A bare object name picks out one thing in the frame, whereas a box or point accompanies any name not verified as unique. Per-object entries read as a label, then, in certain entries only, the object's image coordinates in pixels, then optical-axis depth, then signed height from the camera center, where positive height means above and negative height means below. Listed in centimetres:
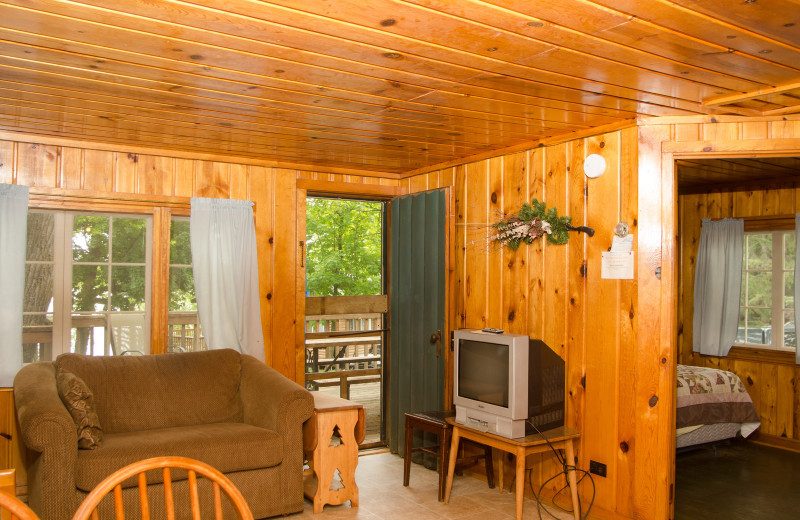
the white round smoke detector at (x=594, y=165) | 363 +58
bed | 496 -102
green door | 461 -25
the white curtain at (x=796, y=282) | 528 -8
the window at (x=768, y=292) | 568 -17
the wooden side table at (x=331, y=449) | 379 -102
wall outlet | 360 -106
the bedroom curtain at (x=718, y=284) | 584 -10
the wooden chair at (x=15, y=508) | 120 -43
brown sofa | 307 -84
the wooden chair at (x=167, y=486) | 136 -46
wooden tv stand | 340 -91
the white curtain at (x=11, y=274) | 386 -3
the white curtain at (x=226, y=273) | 440 -2
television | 351 -61
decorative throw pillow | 324 -69
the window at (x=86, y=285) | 413 -10
